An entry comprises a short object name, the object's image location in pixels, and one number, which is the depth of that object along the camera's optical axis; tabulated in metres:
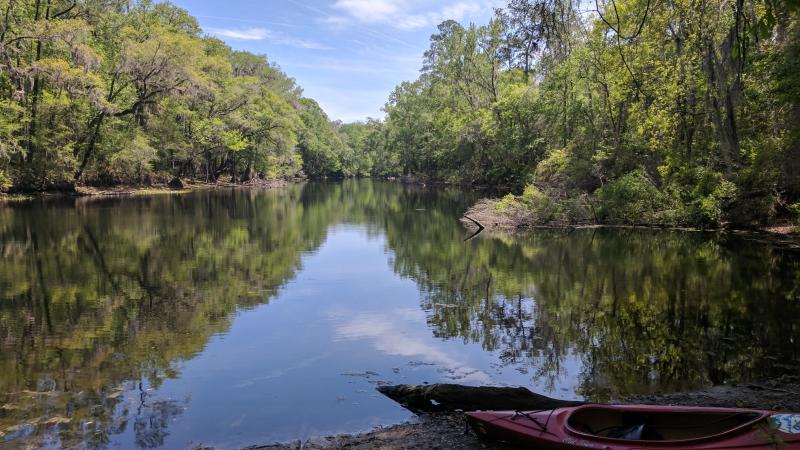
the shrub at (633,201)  26.08
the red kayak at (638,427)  4.50
